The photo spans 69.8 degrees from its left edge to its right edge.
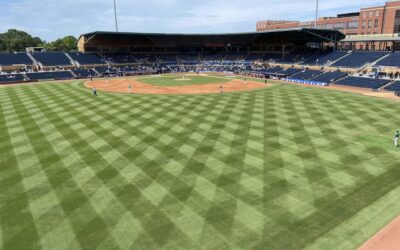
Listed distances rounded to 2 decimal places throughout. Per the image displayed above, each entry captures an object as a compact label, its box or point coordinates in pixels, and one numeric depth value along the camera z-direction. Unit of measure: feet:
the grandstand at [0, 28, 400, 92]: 227.20
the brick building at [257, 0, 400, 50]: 337.72
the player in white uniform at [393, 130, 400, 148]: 76.59
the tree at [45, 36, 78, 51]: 507.14
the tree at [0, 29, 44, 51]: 483.96
